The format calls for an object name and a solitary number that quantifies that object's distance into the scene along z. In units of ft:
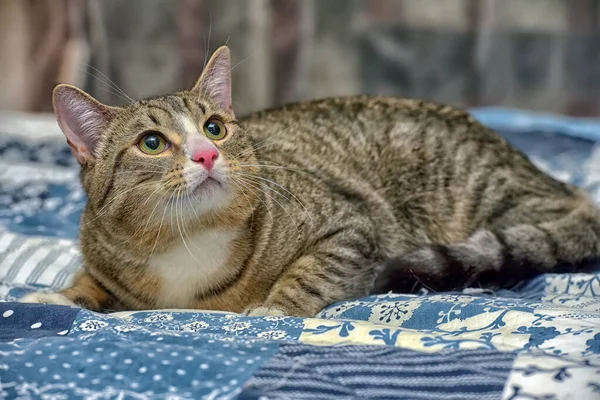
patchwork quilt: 2.28
